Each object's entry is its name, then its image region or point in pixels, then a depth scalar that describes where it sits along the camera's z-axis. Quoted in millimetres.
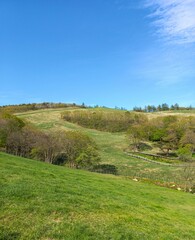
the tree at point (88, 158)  46075
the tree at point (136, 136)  77758
